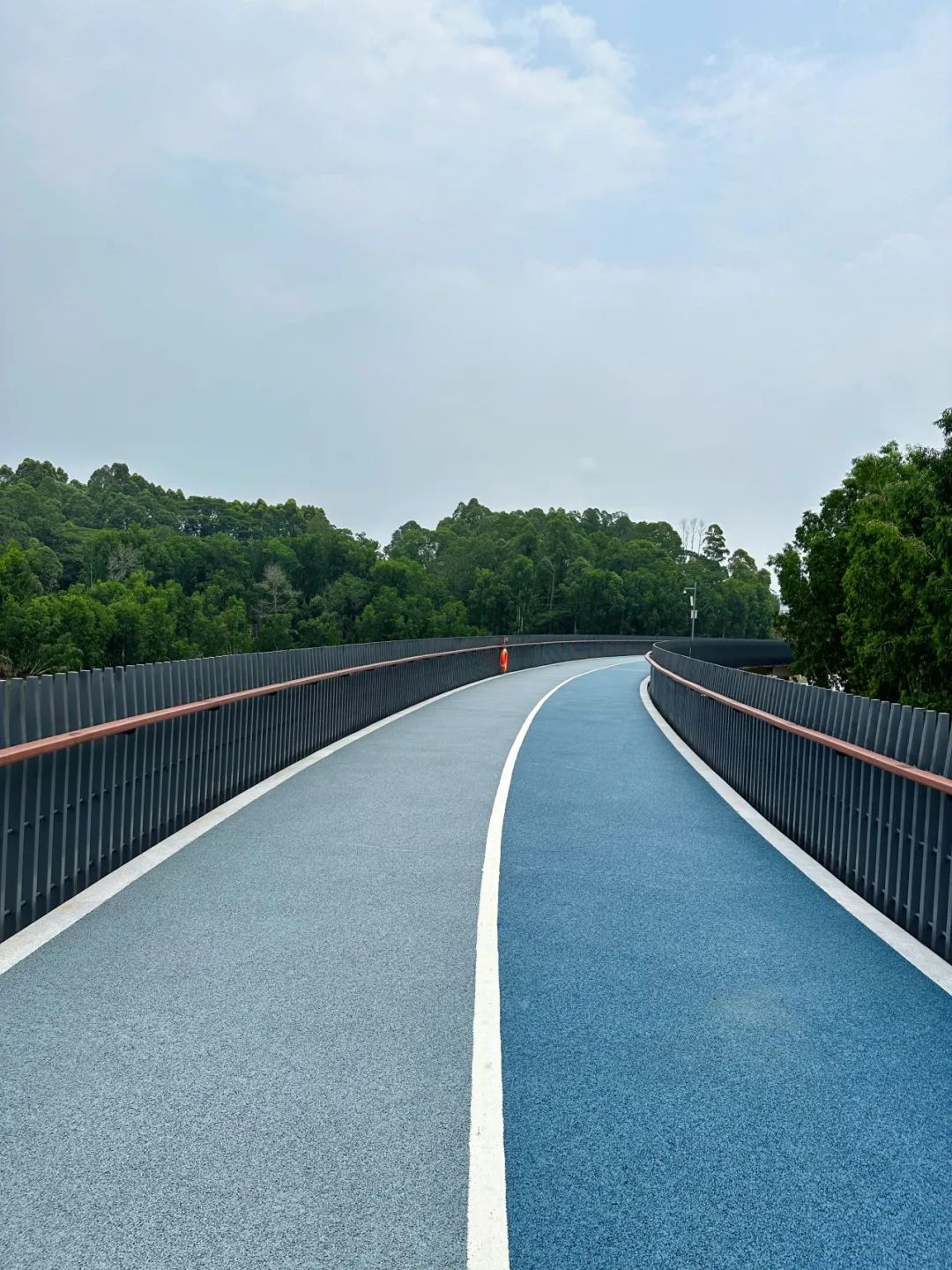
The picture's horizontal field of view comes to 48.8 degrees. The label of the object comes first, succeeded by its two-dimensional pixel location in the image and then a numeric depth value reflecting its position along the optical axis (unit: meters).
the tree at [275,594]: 164.25
